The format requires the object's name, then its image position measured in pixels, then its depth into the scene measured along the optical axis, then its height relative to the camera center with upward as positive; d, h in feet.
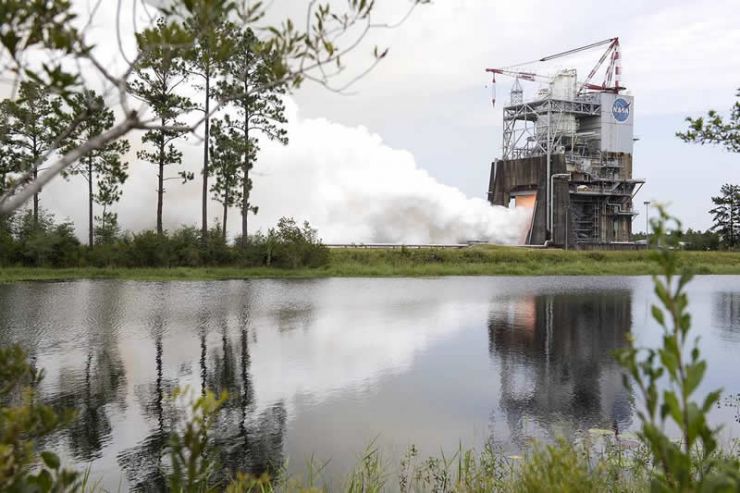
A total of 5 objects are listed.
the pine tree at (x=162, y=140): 127.75 +23.75
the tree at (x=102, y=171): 134.48 +18.11
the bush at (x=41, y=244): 135.44 +1.72
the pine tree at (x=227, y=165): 135.27 +18.67
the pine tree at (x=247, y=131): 135.23 +25.95
